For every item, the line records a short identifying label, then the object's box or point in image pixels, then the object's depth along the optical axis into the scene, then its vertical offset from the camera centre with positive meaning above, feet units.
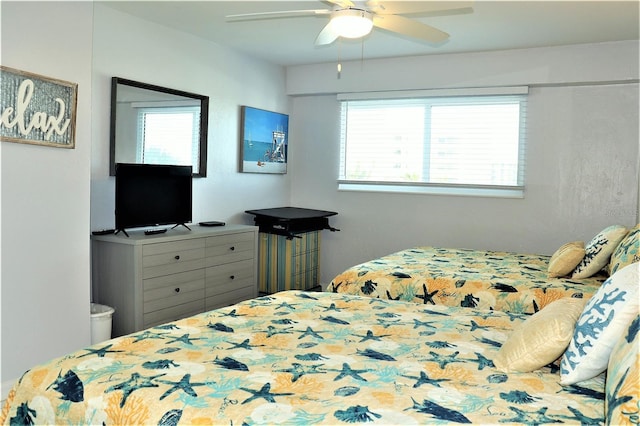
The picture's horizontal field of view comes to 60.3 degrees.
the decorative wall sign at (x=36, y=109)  9.27 +1.25
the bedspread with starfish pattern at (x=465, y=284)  10.25 -1.82
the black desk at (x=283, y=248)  17.31 -1.99
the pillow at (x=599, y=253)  10.81 -1.17
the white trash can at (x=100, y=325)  11.45 -3.01
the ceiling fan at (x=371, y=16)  9.21 +3.07
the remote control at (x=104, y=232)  12.48 -1.16
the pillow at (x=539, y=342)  5.59 -1.54
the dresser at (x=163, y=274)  12.01 -2.12
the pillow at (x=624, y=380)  3.99 -1.44
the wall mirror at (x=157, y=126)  13.14 +1.48
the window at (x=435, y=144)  16.92 +1.49
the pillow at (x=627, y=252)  9.32 -1.00
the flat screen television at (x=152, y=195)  12.48 -0.30
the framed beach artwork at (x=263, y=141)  17.43 +1.49
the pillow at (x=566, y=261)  11.26 -1.39
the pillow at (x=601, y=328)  5.05 -1.25
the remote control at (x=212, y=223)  15.26 -1.10
